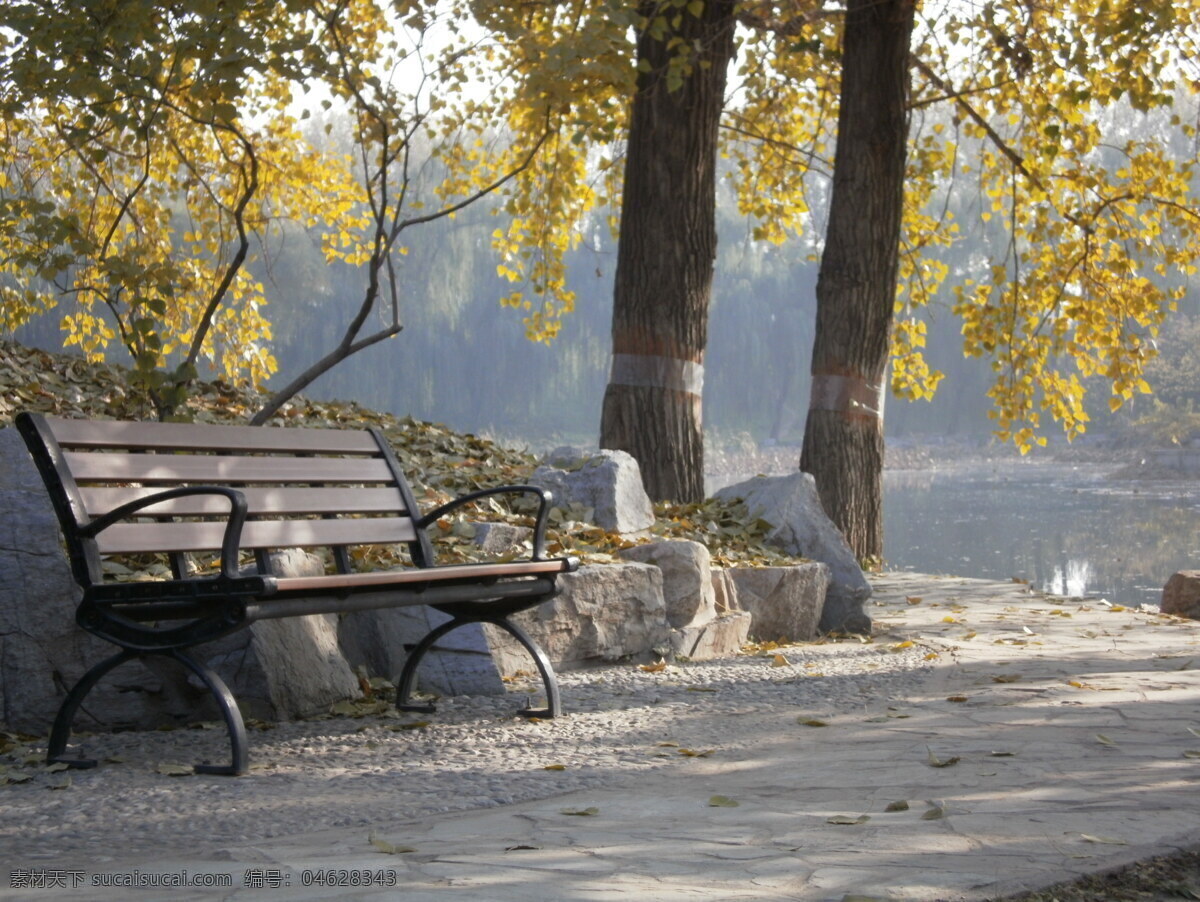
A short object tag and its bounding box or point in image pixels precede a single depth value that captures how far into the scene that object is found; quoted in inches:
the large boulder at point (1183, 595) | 310.8
